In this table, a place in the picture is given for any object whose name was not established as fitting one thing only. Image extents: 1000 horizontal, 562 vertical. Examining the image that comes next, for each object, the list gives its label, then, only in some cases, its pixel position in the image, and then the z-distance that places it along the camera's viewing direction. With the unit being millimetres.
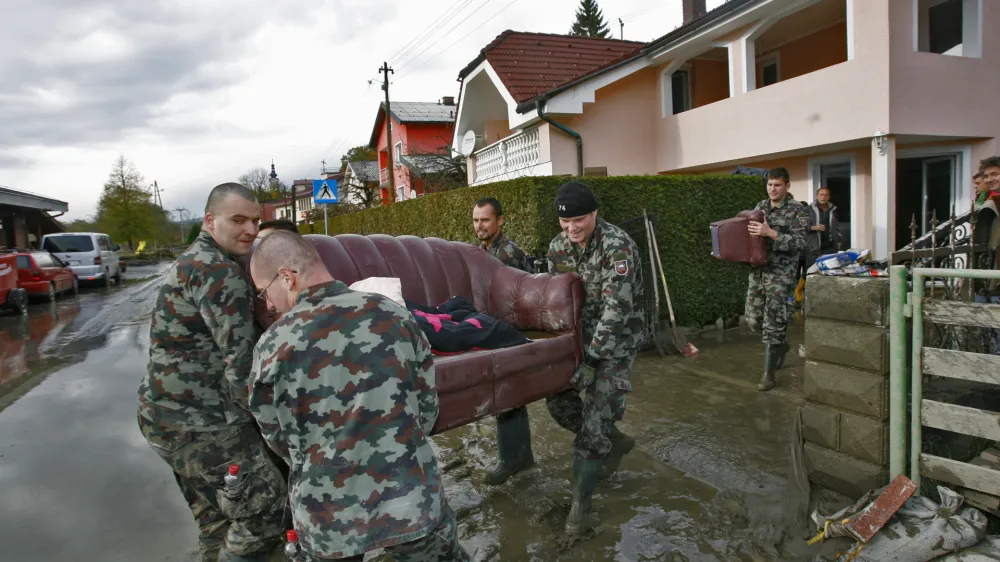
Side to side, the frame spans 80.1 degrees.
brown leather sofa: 3115
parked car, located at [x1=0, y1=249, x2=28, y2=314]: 13162
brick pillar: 3193
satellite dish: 16938
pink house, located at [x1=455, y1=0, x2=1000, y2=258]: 9648
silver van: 19859
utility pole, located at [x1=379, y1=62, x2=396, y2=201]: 27188
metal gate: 2701
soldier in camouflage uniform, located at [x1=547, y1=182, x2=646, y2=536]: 3373
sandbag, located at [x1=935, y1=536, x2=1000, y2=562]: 2586
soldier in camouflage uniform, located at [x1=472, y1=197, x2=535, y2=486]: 4207
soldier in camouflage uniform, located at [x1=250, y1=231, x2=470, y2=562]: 1823
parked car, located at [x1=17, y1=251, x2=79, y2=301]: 15109
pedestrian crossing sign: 12477
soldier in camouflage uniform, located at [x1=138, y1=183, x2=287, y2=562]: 2551
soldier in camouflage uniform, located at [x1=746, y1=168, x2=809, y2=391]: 5676
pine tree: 45969
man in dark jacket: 8695
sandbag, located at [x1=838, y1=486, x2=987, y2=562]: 2691
